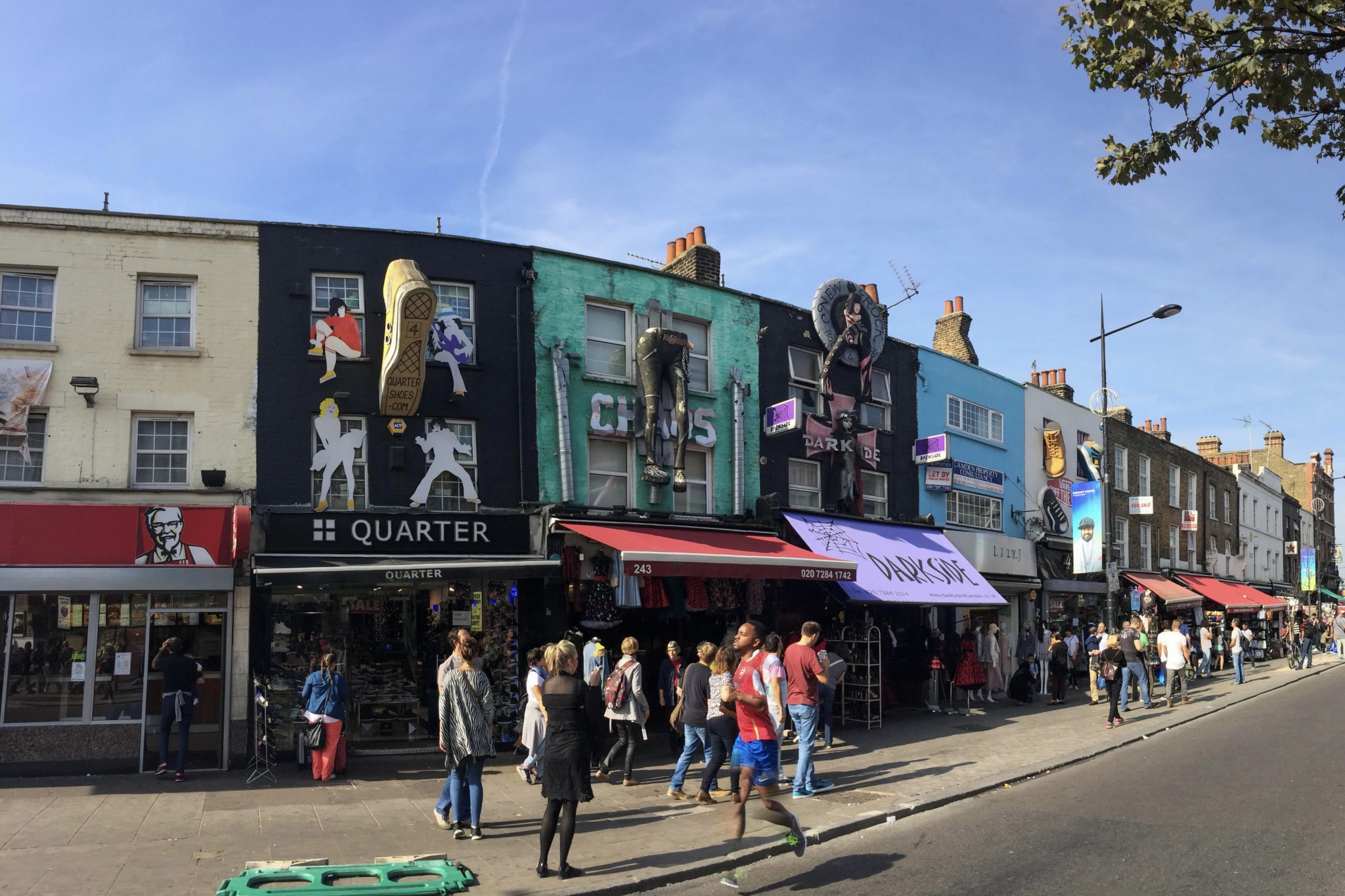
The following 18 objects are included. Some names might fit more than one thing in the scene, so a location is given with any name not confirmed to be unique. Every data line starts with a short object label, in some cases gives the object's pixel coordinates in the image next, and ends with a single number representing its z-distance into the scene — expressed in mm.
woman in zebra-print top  9078
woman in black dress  7848
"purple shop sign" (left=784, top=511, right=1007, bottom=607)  18250
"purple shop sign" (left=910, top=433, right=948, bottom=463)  22062
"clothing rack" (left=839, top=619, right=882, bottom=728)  17484
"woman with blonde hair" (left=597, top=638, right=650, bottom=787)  12258
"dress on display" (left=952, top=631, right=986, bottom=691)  19938
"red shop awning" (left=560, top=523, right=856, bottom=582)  14320
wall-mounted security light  13500
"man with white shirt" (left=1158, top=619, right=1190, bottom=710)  20250
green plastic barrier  7477
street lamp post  20328
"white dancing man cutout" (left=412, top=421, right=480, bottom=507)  15273
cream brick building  12992
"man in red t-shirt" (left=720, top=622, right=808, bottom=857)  8266
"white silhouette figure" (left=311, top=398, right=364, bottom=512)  14617
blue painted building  23641
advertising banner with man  25516
